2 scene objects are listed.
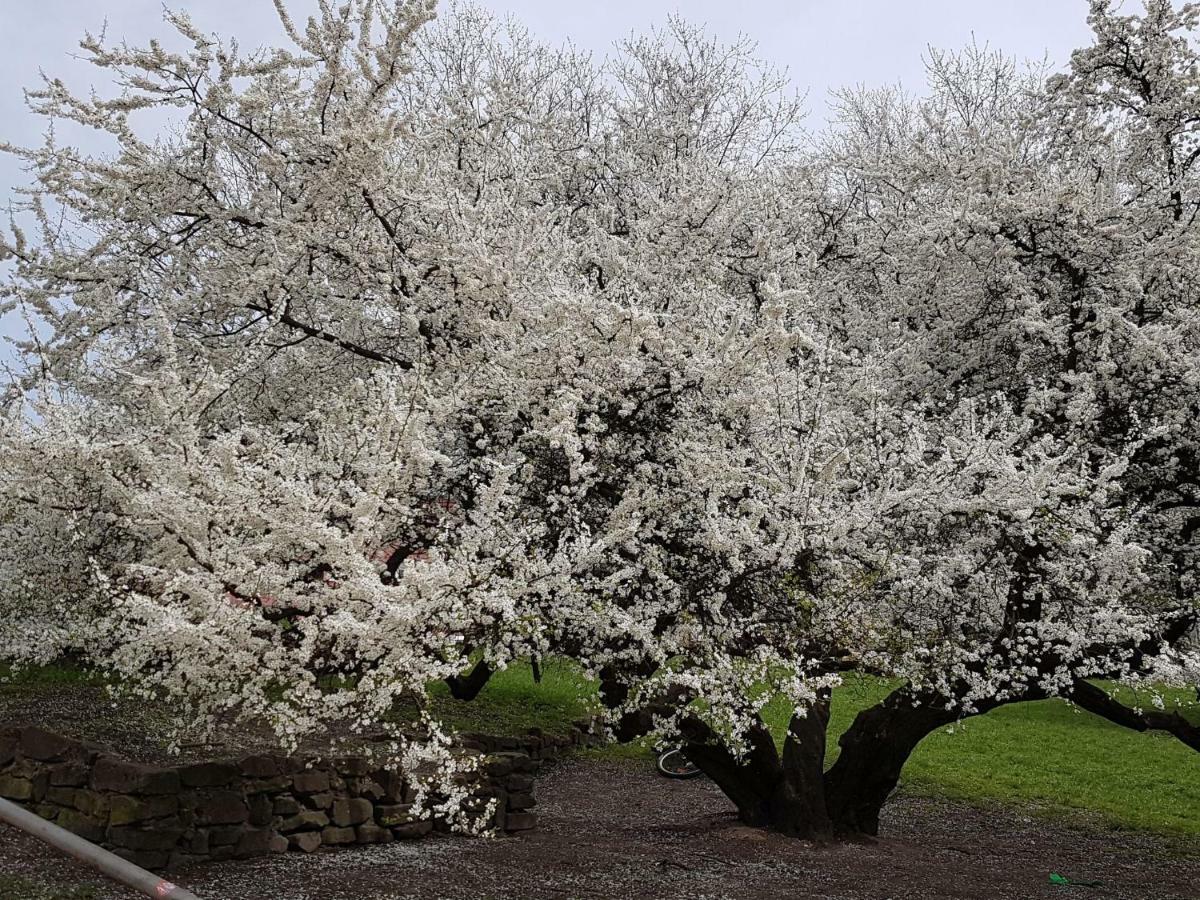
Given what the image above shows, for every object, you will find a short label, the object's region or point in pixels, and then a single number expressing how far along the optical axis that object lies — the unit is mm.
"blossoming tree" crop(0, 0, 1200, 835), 5910
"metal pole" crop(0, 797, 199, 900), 3383
